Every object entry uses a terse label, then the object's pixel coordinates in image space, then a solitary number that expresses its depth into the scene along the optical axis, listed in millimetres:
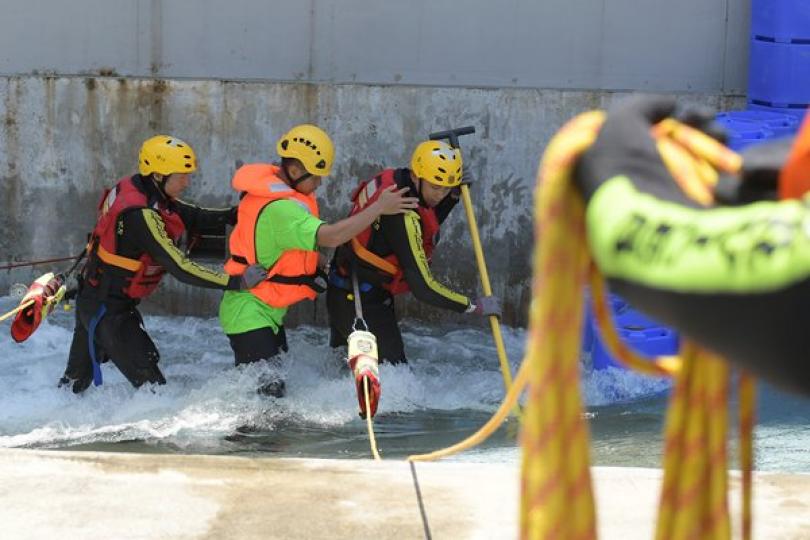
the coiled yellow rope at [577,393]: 2502
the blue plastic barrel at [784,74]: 13641
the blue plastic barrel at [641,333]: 11978
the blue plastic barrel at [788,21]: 13603
